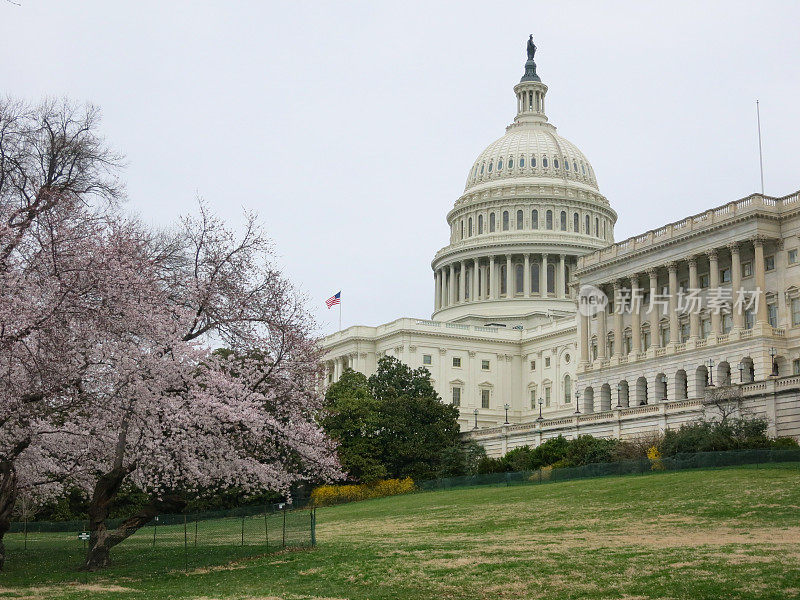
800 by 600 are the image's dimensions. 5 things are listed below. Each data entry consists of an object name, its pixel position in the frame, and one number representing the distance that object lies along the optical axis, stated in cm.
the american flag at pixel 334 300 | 12450
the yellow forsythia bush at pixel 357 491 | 8388
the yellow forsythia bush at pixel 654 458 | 6638
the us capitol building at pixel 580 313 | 8862
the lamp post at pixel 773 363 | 7855
